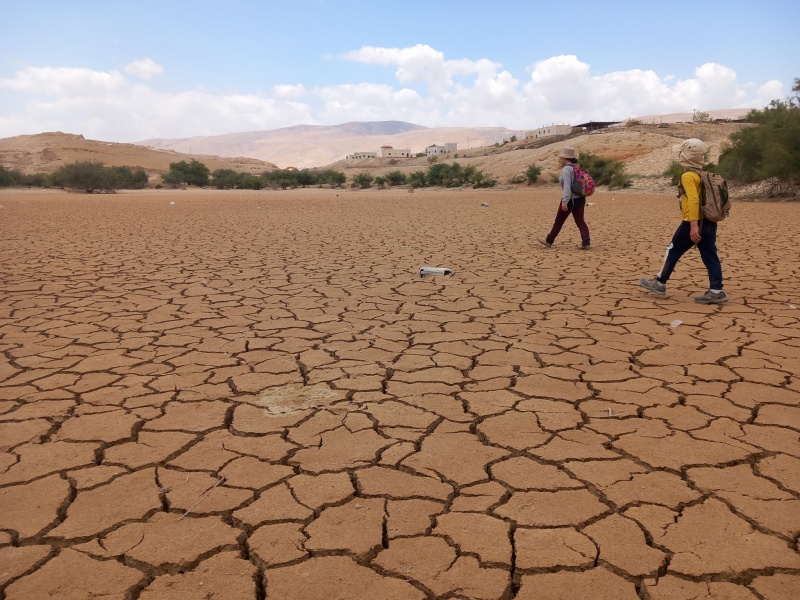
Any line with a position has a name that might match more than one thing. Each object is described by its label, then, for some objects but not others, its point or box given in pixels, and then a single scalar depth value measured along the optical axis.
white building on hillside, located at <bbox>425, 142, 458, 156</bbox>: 78.75
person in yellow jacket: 4.45
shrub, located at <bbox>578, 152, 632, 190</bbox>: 23.41
